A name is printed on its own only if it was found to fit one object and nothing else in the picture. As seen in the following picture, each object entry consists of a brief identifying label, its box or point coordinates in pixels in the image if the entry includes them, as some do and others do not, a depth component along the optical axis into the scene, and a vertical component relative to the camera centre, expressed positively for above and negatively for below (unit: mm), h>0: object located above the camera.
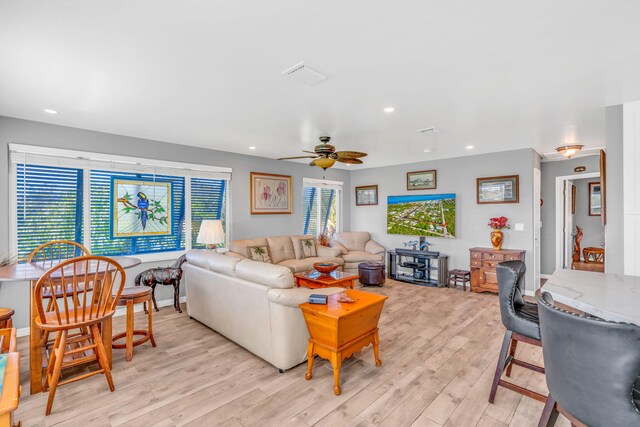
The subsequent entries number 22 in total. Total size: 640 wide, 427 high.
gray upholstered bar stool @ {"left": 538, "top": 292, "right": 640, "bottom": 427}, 1094 -559
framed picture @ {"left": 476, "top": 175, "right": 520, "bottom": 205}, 5340 +492
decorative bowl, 4695 -770
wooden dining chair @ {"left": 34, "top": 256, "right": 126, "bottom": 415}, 2251 -781
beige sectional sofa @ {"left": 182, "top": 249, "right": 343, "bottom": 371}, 2688 -850
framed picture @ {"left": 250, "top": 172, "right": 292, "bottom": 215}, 5902 +441
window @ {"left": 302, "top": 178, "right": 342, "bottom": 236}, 7027 +242
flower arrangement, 5395 -98
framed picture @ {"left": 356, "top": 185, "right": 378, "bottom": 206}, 7402 +515
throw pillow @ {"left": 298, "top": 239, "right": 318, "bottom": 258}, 6246 -637
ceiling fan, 3906 +775
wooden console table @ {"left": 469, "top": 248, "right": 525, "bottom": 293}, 5126 -792
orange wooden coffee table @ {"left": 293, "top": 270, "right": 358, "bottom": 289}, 4348 -893
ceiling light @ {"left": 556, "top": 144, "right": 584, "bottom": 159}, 4918 +1083
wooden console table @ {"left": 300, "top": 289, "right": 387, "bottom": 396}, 2402 -894
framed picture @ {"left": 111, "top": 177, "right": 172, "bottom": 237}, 4379 +117
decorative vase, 5354 -371
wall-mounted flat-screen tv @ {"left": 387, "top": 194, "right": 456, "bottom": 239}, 6117 +39
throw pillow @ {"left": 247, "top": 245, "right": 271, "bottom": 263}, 5348 -639
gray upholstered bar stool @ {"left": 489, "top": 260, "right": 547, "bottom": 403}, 2068 -682
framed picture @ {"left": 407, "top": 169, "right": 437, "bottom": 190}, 6386 +768
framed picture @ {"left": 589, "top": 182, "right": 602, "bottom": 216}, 7458 +470
